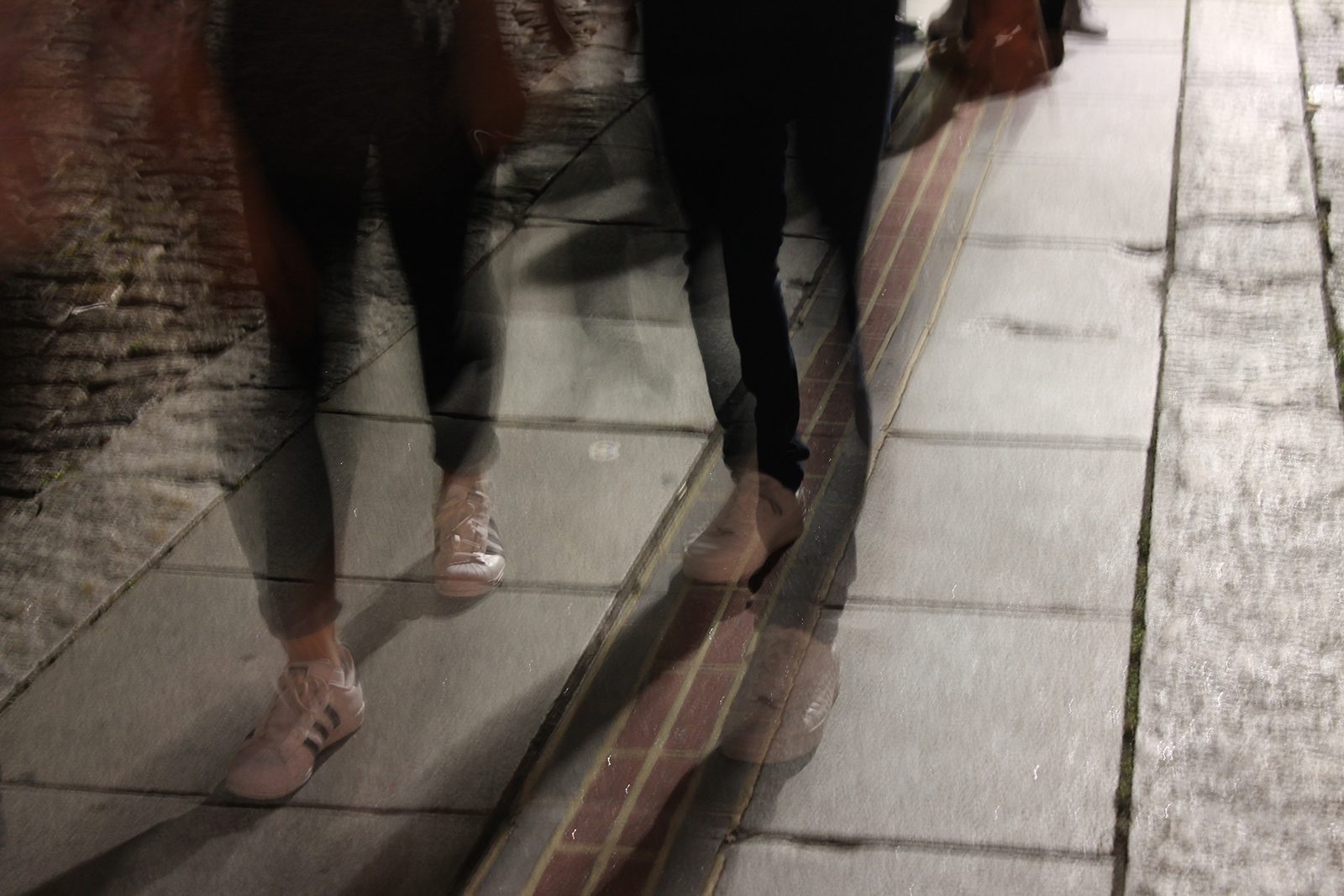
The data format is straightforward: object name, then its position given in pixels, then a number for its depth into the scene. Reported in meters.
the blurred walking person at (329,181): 2.09
